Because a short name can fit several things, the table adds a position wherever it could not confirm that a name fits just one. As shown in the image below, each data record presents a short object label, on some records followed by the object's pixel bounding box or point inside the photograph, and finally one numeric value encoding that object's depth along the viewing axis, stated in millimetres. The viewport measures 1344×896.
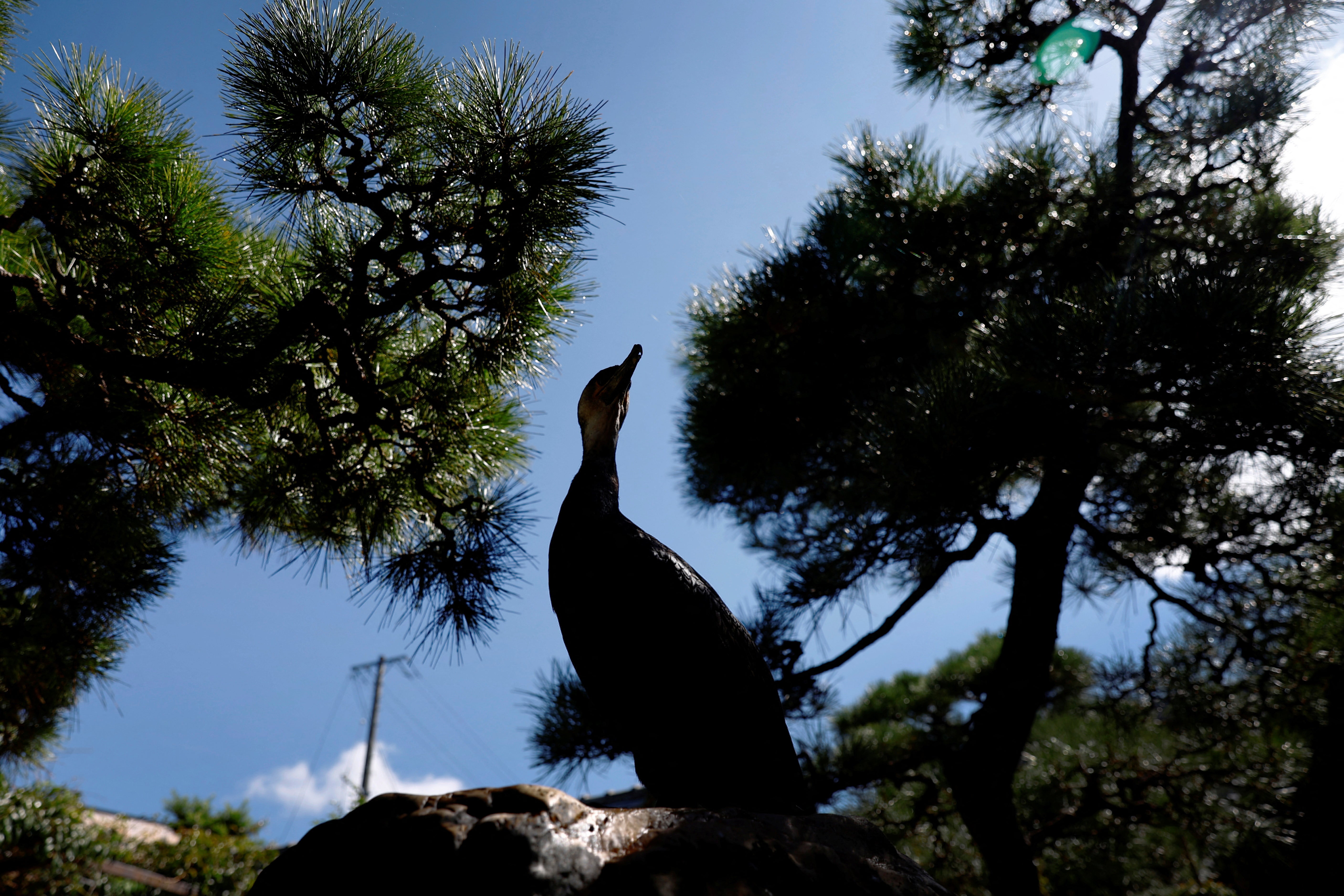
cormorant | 870
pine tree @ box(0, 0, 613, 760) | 1276
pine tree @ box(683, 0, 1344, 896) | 1603
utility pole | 6461
